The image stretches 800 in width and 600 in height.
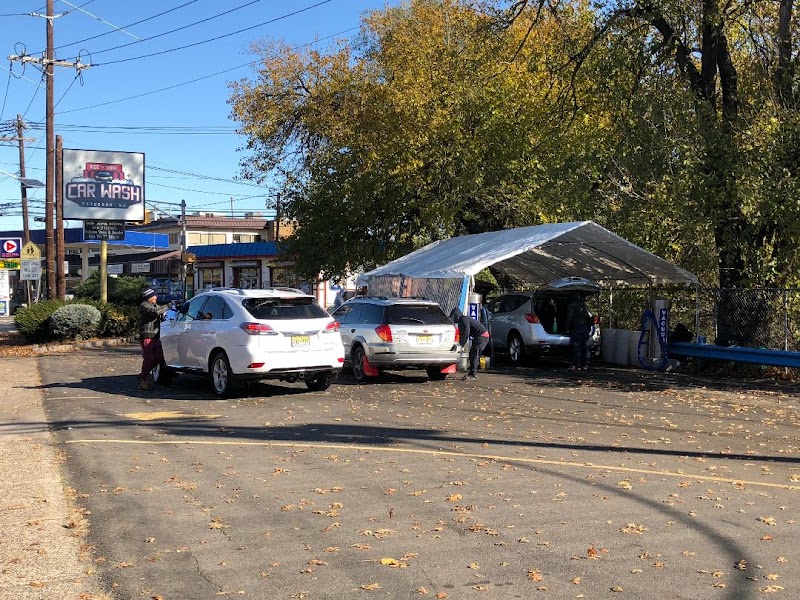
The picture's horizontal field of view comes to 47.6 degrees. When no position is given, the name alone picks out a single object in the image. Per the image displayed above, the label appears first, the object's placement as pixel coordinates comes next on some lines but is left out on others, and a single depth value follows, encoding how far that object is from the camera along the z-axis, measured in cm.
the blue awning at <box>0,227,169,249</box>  7023
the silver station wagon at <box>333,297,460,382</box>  1677
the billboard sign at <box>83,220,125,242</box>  3444
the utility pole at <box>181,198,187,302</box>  4788
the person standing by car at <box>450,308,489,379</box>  1791
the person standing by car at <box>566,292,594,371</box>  2011
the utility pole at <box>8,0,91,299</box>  3081
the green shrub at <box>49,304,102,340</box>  2798
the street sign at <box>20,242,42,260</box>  3362
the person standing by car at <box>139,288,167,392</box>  1557
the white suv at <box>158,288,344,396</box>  1411
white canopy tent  1972
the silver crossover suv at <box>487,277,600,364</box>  2102
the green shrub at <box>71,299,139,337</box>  2952
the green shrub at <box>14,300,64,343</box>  2831
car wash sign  3544
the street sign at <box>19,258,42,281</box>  3385
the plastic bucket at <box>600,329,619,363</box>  2180
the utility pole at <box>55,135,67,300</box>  3225
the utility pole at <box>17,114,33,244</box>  4569
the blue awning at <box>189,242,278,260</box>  6112
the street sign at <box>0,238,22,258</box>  3298
